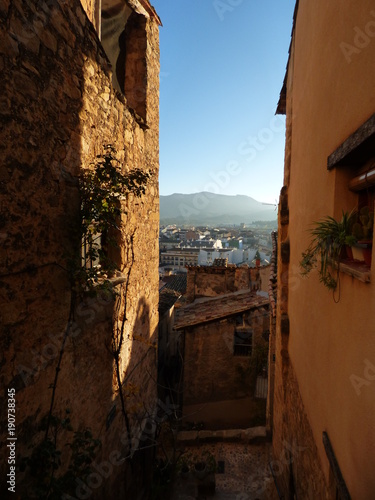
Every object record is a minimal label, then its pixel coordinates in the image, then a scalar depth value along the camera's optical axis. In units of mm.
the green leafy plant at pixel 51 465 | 2158
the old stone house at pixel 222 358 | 9859
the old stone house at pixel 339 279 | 1740
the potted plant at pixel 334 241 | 2000
